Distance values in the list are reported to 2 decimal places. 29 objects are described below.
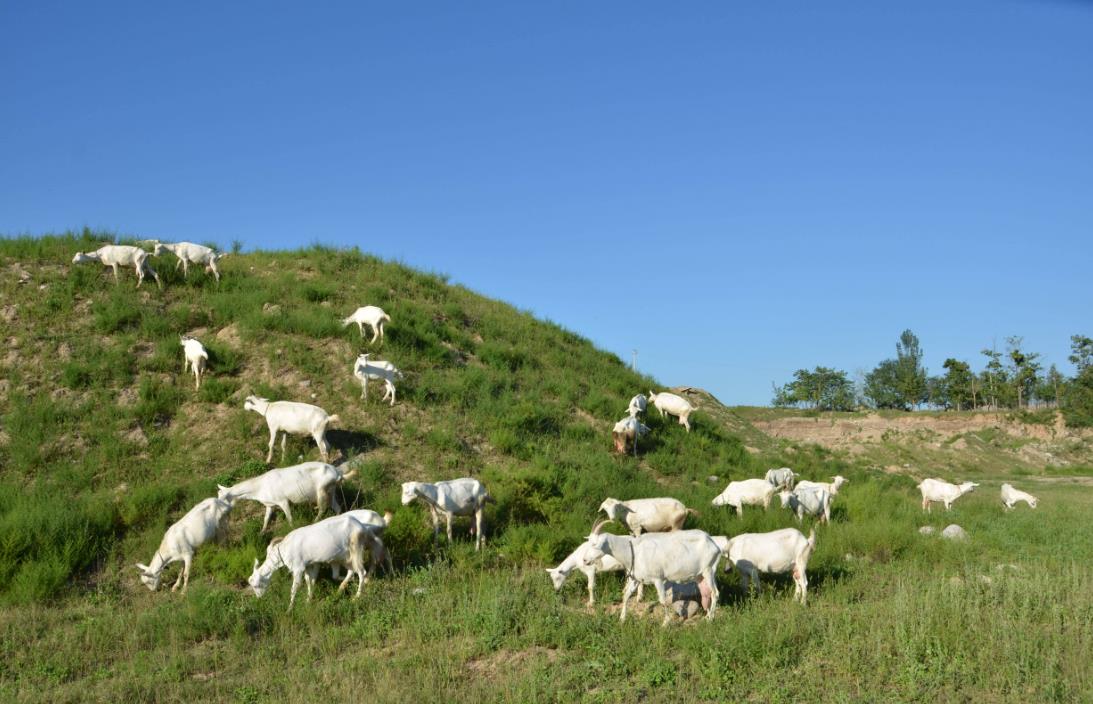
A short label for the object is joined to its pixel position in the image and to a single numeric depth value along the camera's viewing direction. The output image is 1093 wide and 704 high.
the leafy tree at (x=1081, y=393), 52.44
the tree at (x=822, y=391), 88.44
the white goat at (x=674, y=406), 18.91
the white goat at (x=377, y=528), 9.73
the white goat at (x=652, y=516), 11.59
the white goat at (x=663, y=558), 8.58
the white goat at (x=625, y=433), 15.95
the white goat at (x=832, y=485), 14.59
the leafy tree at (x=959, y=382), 80.62
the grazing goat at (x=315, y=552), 8.97
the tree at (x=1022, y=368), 73.62
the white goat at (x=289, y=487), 10.90
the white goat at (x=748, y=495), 13.86
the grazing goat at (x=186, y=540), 9.84
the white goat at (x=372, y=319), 16.80
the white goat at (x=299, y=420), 12.90
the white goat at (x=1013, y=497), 20.20
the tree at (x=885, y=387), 90.88
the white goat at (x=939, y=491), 18.19
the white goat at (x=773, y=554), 9.11
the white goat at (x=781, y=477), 15.28
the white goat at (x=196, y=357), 14.79
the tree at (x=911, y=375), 86.19
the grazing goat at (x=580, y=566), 9.10
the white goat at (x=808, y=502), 13.85
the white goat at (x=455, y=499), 10.92
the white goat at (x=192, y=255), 18.27
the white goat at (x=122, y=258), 17.70
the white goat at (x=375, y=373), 14.93
